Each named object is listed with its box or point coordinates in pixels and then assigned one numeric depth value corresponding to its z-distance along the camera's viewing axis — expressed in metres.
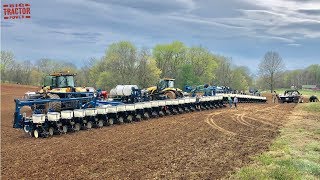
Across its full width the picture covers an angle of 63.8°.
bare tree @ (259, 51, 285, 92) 78.16
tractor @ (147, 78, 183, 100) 26.21
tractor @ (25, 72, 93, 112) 18.24
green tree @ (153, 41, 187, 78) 72.60
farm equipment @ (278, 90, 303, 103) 39.23
